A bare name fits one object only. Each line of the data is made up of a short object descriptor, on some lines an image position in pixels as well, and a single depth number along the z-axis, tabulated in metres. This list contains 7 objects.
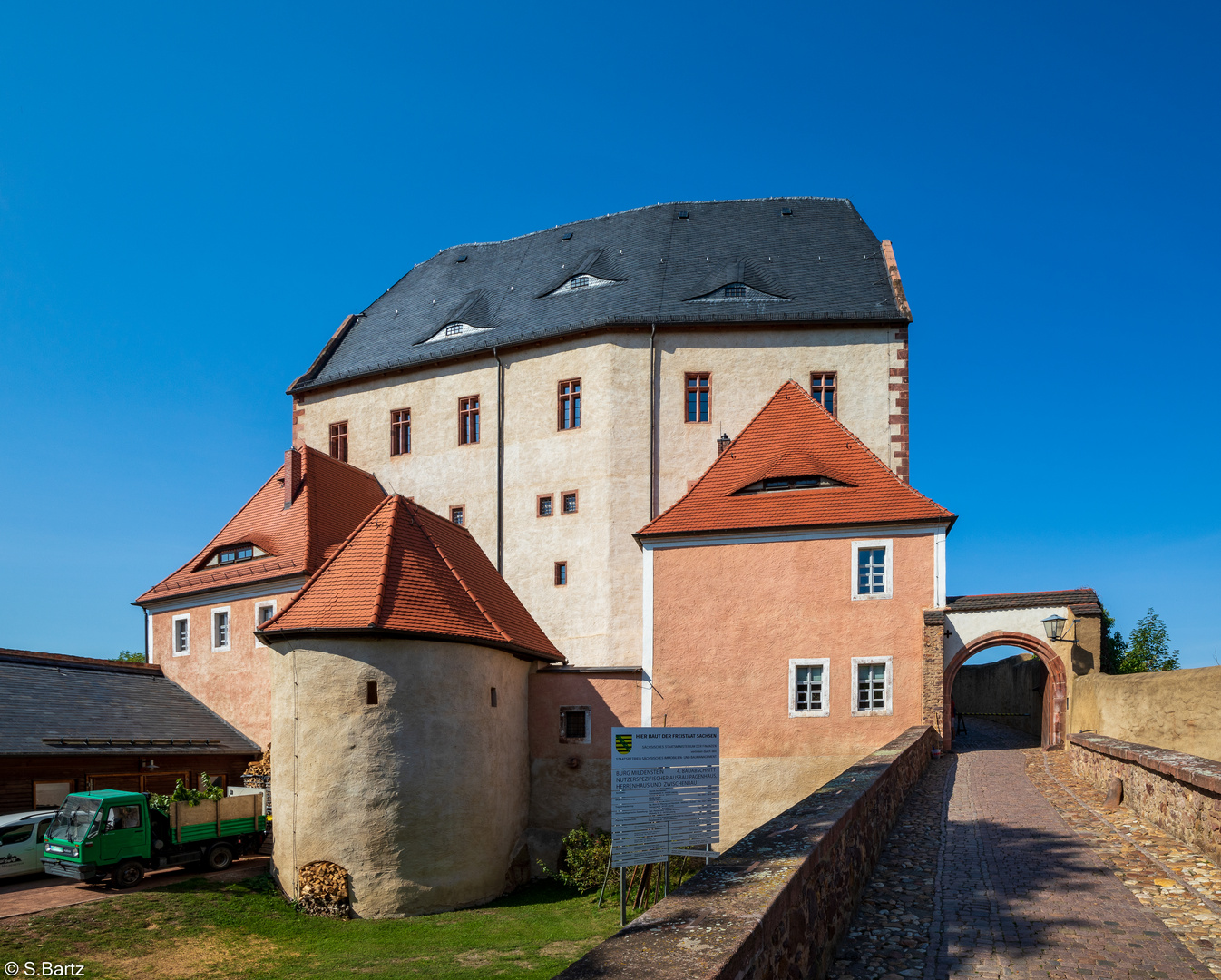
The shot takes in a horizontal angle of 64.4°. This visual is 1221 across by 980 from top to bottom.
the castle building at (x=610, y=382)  28.80
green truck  17.25
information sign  8.58
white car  18.05
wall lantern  21.67
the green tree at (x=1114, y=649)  35.53
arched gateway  21.31
